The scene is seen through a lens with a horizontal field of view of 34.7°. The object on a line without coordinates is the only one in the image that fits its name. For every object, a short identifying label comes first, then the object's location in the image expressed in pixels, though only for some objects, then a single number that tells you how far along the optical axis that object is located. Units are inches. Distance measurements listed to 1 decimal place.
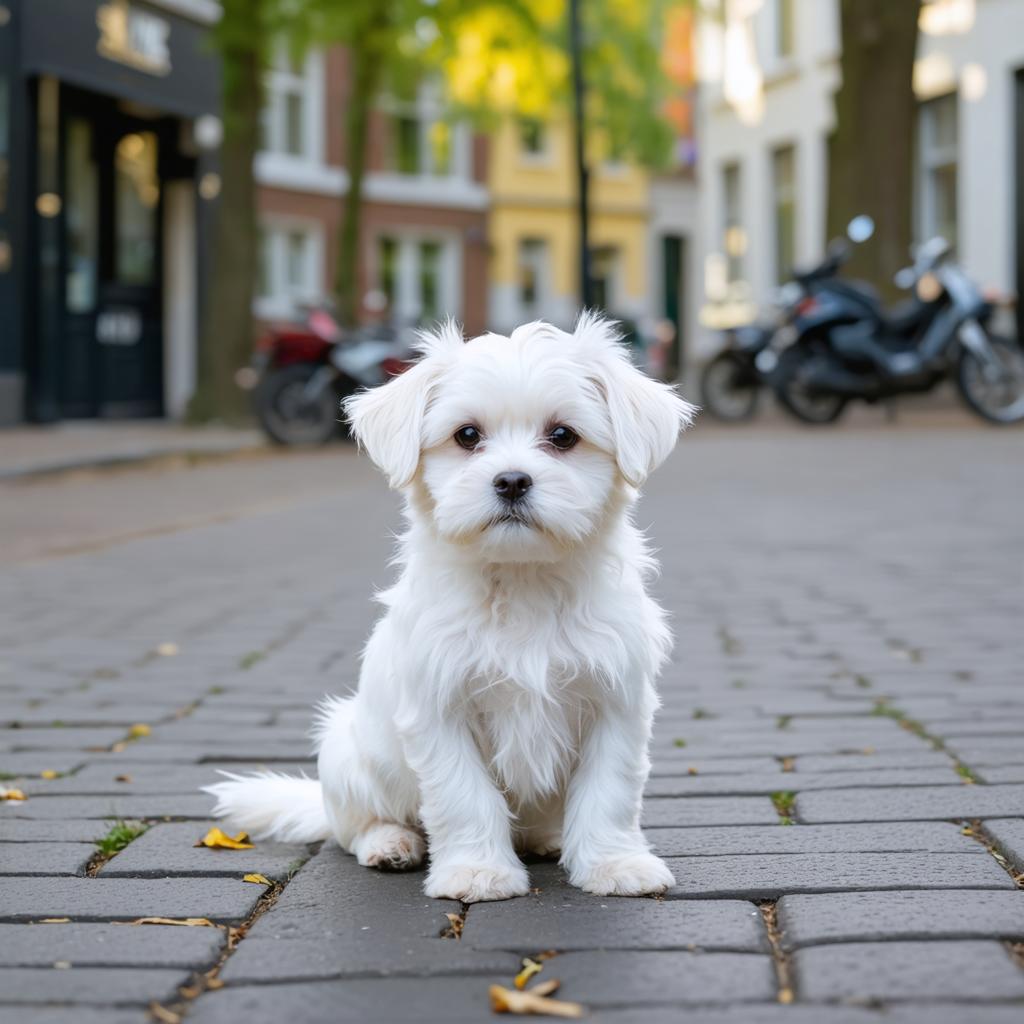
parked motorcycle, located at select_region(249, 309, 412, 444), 630.5
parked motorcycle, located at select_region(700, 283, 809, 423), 647.1
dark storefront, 690.8
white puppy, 109.7
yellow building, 1541.6
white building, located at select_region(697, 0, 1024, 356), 858.1
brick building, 1330.0
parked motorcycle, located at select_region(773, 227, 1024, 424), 611.8
